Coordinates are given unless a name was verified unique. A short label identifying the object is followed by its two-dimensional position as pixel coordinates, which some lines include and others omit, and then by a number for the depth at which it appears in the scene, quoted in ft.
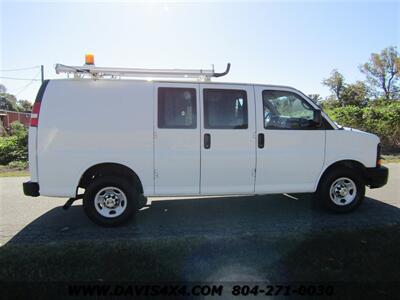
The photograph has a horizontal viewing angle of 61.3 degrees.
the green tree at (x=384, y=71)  165.99
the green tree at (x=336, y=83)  158.79
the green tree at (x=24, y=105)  227.28
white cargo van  16.46
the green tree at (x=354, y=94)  134.69
